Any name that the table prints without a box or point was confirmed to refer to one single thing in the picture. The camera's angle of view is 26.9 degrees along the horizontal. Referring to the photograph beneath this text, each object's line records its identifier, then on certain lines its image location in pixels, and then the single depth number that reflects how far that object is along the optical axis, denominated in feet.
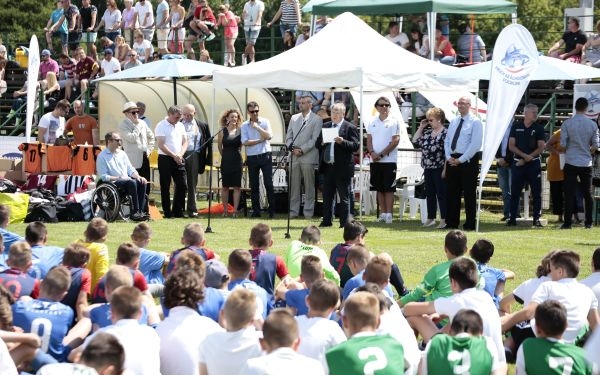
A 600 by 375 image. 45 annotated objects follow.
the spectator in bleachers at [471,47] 91.61
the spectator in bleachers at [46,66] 99.19
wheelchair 61.72
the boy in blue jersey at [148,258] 35.92
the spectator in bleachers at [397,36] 90.07
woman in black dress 66.39
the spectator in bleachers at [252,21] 98.48
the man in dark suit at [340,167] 60.54
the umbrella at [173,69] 78.38
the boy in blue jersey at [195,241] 35.24
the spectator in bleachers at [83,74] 95.93
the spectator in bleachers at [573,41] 83.71
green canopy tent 88.07
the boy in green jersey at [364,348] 22.97
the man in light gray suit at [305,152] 65.05
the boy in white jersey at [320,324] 25.26
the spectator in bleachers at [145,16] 104.01
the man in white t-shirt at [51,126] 77.61
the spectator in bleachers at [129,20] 104.22
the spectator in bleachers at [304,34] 90.68
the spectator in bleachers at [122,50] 96.31
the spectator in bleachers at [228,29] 99.45
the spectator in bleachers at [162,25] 101.76
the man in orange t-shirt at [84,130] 76.23
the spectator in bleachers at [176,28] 100.89
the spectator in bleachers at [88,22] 106.01
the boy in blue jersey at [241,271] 30.55
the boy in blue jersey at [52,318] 26.94
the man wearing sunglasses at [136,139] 66.85
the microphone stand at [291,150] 59.51
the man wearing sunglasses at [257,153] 65.41
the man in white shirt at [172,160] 65.57
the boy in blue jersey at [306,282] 30.40
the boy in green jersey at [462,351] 24.09
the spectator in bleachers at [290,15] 98.84
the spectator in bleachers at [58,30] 105.60
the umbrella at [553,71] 68.95
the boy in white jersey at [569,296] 29.45
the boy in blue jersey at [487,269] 33.09
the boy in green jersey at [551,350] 24.35
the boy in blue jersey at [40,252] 33.76
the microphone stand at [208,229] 57.00
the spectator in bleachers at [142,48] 99.50
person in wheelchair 61.77
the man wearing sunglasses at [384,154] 63.41
